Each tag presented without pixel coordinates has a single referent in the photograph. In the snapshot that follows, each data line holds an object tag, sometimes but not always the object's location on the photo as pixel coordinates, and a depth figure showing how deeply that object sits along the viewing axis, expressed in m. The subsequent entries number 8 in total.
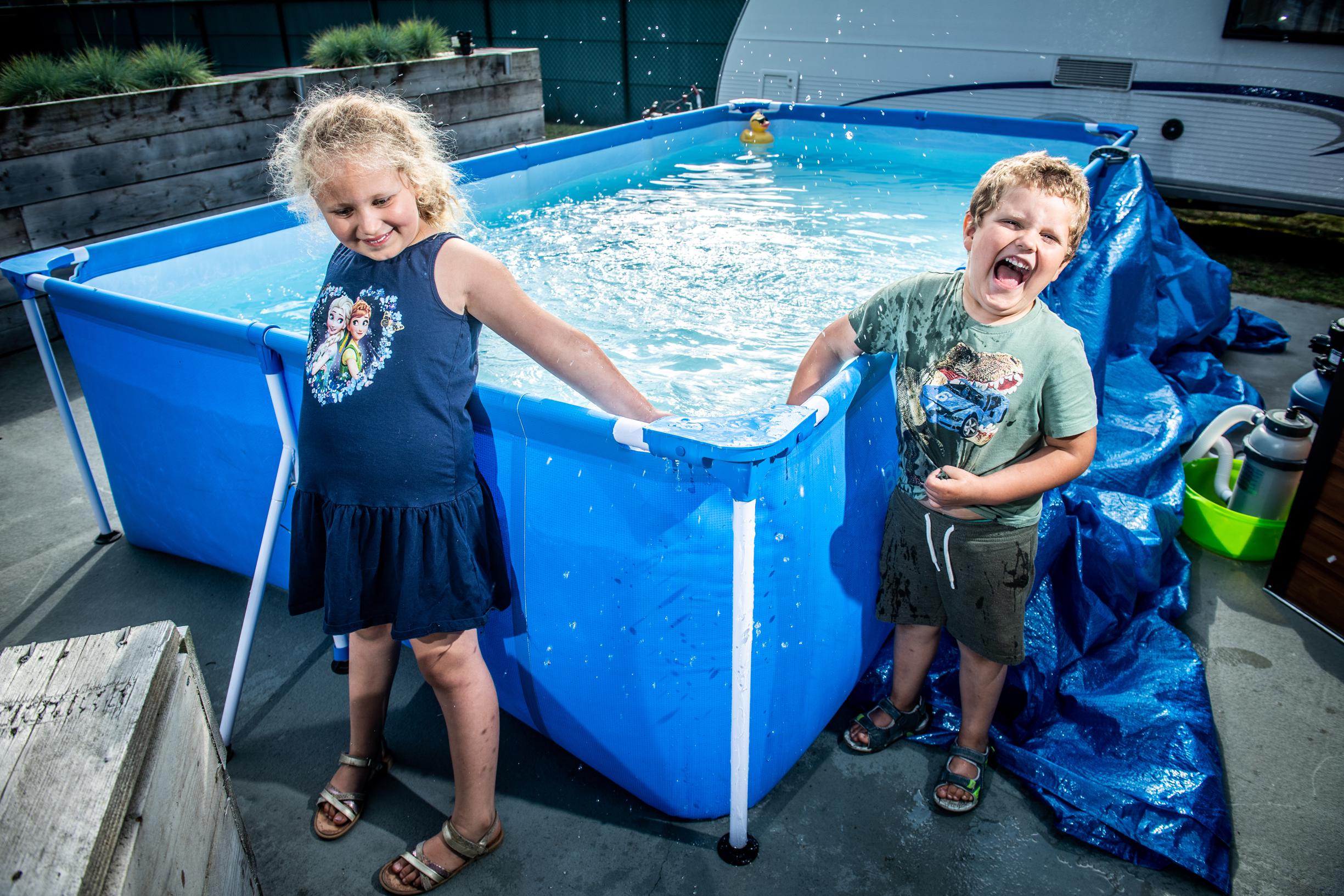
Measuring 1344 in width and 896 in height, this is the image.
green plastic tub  2.78
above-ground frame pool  1.53
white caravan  6.22
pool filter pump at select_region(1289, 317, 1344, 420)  2.79
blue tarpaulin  1.84
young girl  1.51
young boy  1.59
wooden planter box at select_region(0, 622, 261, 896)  1.00
